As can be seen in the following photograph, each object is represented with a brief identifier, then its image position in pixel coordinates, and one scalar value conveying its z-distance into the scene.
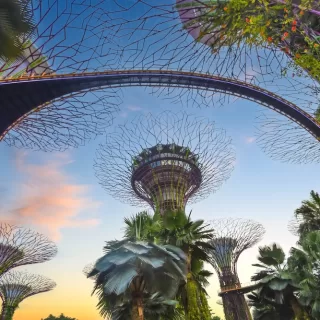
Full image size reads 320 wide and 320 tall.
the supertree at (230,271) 33.03
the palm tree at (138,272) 9.72
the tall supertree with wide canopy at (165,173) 28.16
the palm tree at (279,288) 15.11
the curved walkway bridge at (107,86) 14.89
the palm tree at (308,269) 14.09
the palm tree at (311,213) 19.30
